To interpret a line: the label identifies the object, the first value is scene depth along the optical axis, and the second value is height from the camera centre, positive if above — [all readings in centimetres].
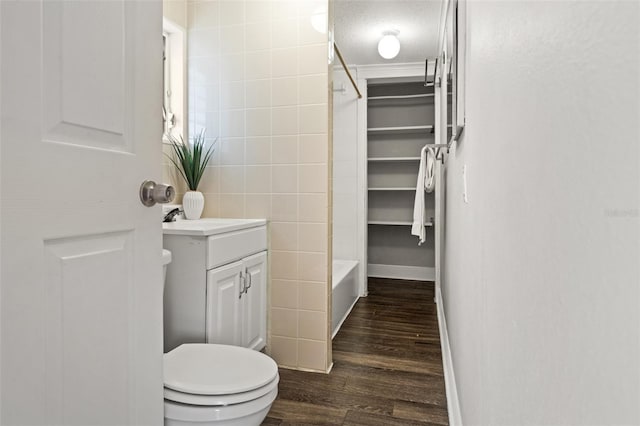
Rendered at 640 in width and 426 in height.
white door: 67 -1
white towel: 275 +16
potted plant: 228 +24
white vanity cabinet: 175 -33
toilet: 121 -54
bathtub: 296 -64
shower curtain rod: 289 +110
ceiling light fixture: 325 +128
